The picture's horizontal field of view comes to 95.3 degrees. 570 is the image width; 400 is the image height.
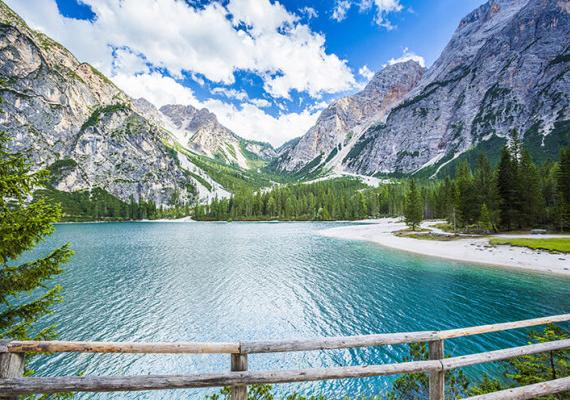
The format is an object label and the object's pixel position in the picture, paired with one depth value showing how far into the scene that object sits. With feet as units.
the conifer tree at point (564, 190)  178.95
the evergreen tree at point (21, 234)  25.77
